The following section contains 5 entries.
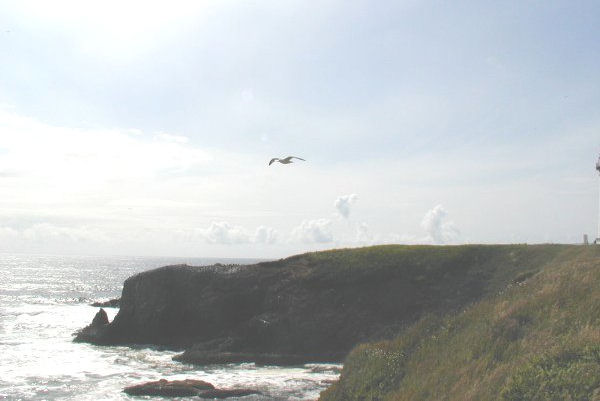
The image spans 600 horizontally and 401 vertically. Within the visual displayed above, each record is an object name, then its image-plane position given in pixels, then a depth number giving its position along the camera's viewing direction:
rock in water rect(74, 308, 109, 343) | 51.94
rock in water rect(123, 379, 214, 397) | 30.44
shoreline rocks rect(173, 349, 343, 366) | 41.50
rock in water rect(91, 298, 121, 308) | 93.19
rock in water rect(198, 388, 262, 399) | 30.17
